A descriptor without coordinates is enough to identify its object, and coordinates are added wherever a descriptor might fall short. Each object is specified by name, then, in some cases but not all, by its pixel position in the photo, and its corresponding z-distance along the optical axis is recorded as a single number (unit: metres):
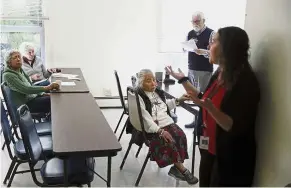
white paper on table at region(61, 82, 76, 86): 3.68
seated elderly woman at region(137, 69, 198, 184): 2.80
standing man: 4.30
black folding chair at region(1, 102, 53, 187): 2.46
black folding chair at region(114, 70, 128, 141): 3.69
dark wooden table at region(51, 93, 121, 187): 1.92
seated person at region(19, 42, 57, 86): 4.28
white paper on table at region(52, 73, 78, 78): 4.15
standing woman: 1.45
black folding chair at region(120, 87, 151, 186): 2.77
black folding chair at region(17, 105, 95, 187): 2.11
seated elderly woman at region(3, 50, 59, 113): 3.27
